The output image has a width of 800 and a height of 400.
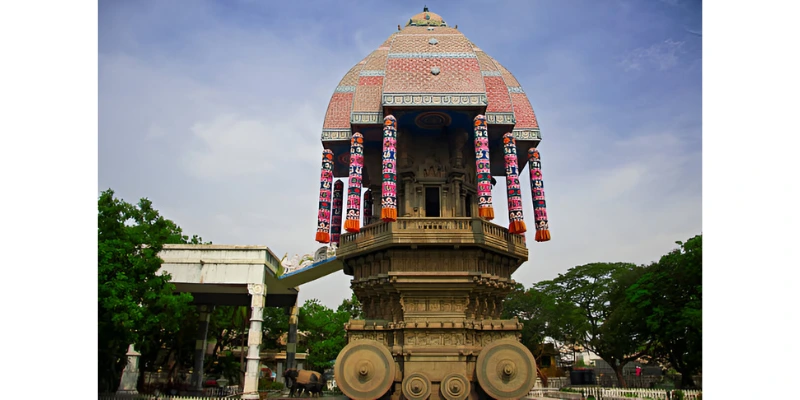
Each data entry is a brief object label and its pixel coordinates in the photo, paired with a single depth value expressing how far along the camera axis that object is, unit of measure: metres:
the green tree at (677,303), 28.78
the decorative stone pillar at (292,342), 29.95
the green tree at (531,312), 48.09
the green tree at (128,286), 18.16
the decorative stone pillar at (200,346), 30.02
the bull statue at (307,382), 25.03
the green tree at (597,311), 38.78
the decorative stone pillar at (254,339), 23.56
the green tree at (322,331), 45.19
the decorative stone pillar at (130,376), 25.34
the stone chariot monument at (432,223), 18.97
